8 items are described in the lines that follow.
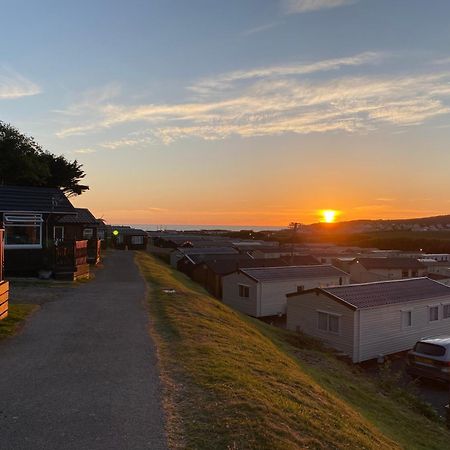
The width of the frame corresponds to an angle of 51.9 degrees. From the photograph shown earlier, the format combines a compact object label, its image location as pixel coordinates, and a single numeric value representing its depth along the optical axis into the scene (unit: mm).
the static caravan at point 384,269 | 46188
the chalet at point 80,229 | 32156
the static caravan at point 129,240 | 75625
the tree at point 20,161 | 41562
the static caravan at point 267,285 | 33094
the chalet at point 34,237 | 24047
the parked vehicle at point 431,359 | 18156
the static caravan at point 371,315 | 23531
